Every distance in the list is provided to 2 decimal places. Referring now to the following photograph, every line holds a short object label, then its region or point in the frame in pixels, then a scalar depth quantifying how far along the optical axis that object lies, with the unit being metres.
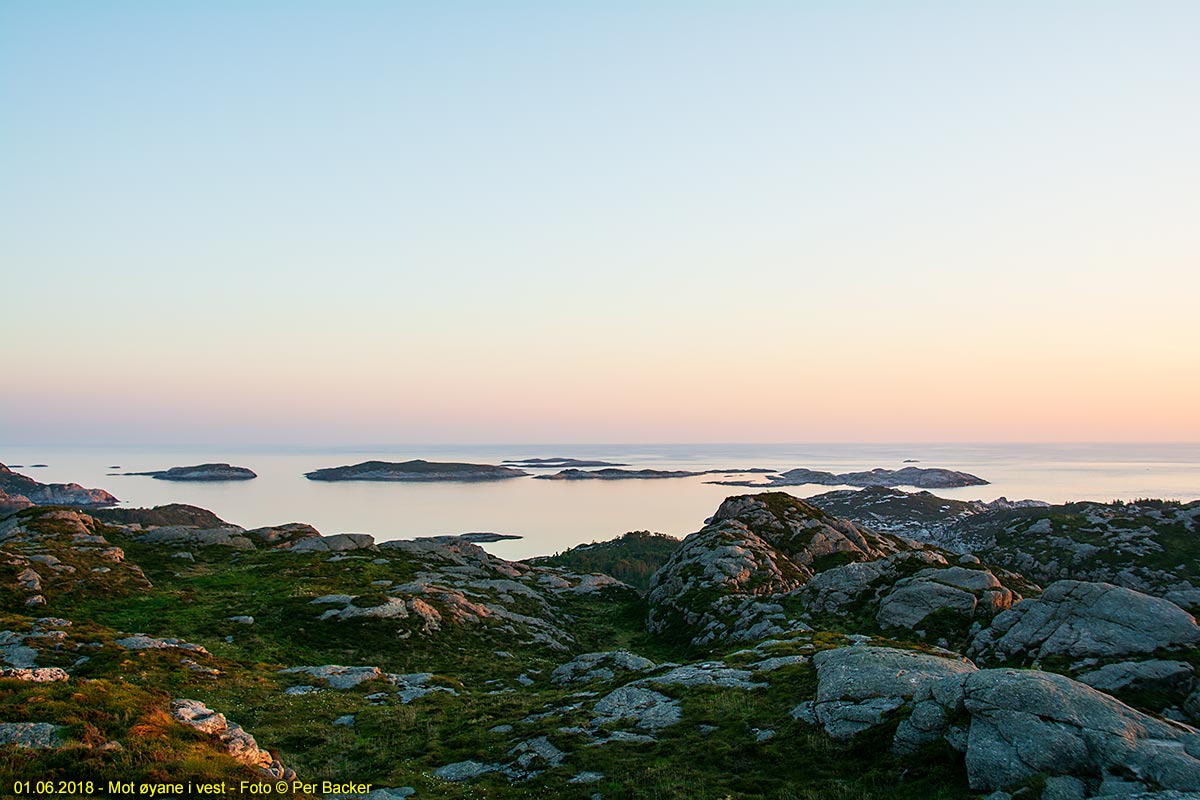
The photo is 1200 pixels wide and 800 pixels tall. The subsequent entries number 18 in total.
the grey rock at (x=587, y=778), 21.33
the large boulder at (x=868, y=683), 23.14
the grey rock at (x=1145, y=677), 27.50
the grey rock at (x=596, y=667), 41.81
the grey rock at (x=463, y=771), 22.91
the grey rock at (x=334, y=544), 85.56
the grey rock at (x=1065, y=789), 15.97
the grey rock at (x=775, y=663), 32.41
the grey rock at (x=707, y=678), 30.59
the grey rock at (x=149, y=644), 39.41
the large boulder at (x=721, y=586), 53.34
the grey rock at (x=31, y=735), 17.80
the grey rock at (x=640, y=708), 26.86
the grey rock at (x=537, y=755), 23.19
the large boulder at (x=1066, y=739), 16.28
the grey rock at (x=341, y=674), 37.44
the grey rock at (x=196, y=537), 79.88
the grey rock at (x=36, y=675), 23.67
